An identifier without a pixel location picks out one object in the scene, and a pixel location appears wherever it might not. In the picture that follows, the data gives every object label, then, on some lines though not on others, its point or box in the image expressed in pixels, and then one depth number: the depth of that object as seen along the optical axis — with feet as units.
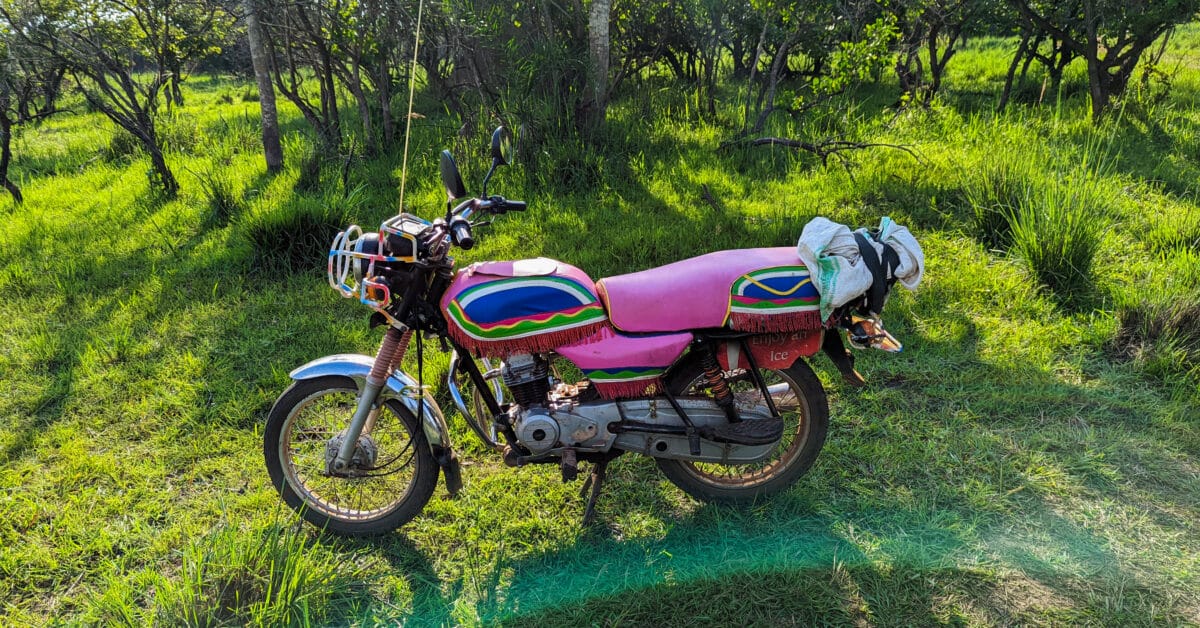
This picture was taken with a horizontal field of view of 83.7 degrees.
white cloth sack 7.34
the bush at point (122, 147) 26.96
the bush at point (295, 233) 15.52
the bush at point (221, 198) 18.71
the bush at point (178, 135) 25.78
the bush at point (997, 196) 14.80
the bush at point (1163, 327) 11.10
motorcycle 7.49
